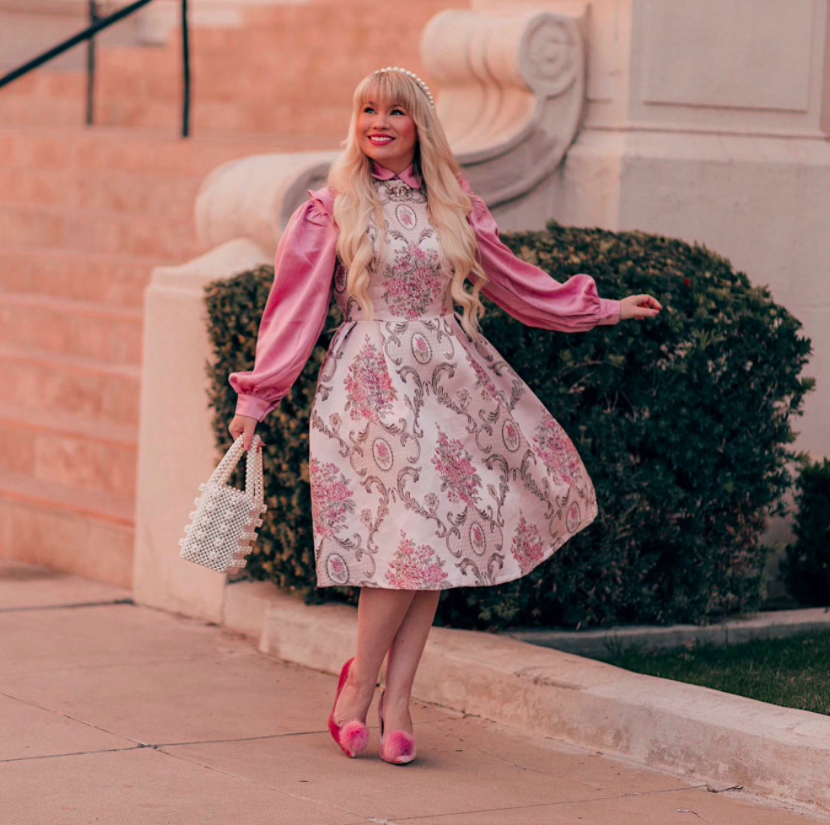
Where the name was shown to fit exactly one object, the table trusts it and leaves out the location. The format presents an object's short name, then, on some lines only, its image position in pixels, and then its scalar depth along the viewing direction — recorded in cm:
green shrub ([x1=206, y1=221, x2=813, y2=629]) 968
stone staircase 1308
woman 795
